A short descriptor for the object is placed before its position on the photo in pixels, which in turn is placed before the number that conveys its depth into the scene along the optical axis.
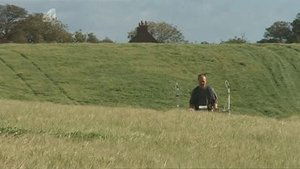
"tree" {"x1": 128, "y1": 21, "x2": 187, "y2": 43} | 108.69
